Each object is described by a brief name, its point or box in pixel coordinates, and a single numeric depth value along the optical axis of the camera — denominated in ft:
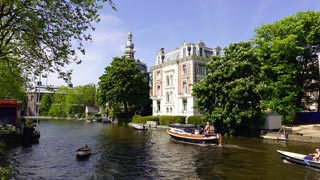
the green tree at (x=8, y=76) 54.88
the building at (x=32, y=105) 474.08
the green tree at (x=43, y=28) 41.14
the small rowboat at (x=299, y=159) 70.75
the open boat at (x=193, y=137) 107.86
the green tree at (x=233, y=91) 134.00
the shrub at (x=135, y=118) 232.49
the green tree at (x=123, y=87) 249.34
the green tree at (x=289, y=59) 148.36
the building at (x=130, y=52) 354.13
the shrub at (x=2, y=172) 35.67
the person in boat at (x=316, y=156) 71.68
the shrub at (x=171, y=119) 194.70
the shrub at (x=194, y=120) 180.48
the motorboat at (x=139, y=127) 184.49
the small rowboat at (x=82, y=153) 84.39
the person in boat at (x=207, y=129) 115.53
